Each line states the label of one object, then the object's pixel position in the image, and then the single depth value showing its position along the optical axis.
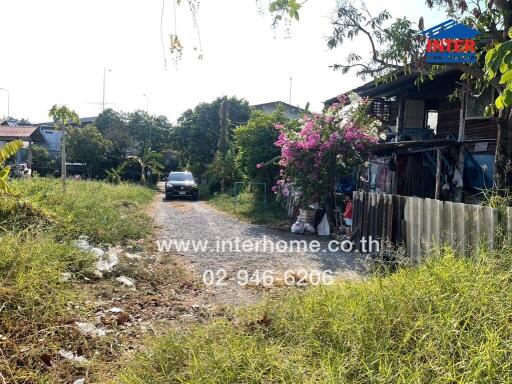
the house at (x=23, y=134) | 17.23
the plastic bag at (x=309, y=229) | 10.09
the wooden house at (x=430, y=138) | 9.60
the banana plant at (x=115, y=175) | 26.20
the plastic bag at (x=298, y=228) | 10.09
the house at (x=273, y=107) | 32.97
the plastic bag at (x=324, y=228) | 9.77
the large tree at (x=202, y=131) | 28.91
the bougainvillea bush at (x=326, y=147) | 9.83
